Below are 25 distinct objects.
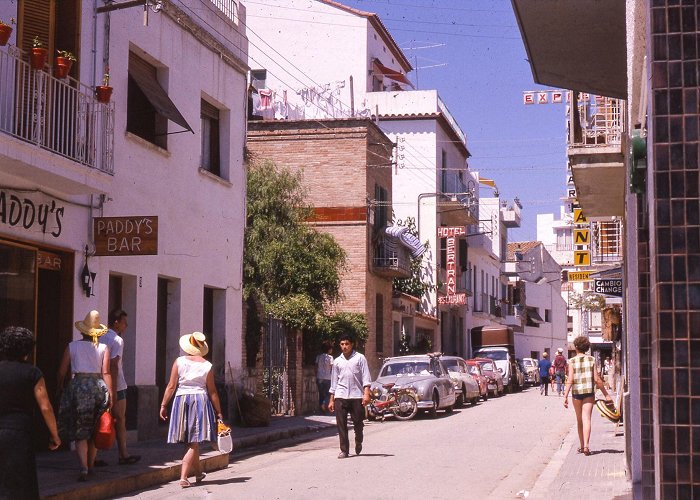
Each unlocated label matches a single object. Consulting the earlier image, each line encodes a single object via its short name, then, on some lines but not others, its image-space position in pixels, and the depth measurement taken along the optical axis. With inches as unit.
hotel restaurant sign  1873.8
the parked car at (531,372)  2145.7
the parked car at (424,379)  1038.4
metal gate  1017.5
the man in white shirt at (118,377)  522.3
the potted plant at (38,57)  510.9
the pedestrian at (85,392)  458.9
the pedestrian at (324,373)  1107.9
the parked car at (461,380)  1252.5
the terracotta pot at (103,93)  574.6
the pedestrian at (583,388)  608.1
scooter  1021.8
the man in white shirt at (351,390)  628.7
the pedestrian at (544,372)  1572.3
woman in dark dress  298.0
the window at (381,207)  1478.8
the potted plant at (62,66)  536.1
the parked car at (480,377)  1440.6
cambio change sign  783.1
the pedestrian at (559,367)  1528.1
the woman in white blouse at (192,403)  484.1
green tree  1198.9
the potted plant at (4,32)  475.8
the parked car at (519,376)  1860.2
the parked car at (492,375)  1582.2
